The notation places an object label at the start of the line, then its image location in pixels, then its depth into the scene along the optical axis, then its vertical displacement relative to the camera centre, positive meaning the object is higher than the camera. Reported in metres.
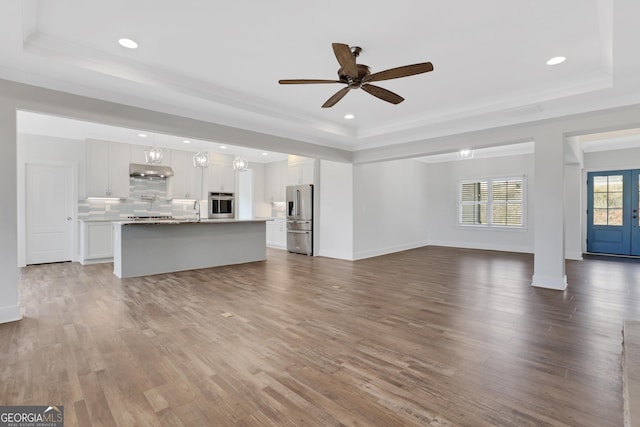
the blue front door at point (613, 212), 7.53 -0.02
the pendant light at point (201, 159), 5.74 +0.95
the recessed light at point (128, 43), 2.88 +1.59
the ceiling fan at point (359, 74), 2.52 +1.24
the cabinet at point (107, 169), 6.77 +0.93
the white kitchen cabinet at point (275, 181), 9.55 +0.94
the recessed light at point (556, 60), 3.17 +1.59
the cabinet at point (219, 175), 8.51 +0.99
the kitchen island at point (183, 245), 5.25 -0.68
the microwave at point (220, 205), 8.57 +0.14
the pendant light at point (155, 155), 5.05 +0.91
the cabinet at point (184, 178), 7.97 +0.84
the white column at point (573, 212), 7.32 -0.02
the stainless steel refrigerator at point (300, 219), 7.89 -0.23
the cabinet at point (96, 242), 6.62 -0.71
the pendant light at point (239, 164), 6.33 +0.96
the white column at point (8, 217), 3.17 -0.08
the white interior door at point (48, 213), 6.46 -0.08
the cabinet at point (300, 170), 7.98 +1.07
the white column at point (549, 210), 4.49 +0.02
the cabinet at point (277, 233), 9.14 -0.72
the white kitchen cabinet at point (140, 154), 7.32 +1.35
